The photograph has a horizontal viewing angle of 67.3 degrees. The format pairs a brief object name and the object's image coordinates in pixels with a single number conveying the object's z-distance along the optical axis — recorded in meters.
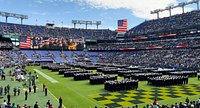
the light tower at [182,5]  67.68
